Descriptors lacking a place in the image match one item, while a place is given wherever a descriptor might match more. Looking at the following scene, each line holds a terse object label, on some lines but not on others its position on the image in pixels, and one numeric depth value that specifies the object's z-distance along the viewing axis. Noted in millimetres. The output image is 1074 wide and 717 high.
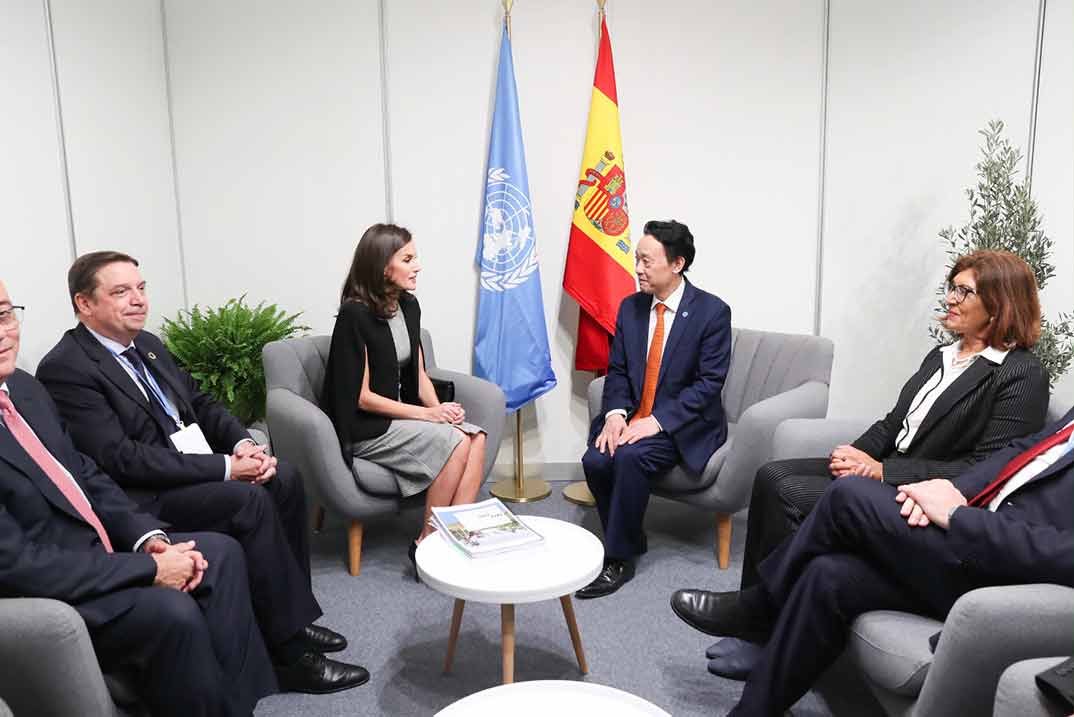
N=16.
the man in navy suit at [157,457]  2486
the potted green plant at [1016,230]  3492
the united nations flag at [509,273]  4203
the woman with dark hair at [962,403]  2518
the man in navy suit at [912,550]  1960
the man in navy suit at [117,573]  1873
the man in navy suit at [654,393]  3316
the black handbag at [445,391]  3760
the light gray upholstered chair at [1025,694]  1521
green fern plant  3672
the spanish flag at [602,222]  4191
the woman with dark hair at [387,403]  3301
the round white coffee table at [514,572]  2215
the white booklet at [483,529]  2433
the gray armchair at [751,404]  3260
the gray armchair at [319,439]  3193
